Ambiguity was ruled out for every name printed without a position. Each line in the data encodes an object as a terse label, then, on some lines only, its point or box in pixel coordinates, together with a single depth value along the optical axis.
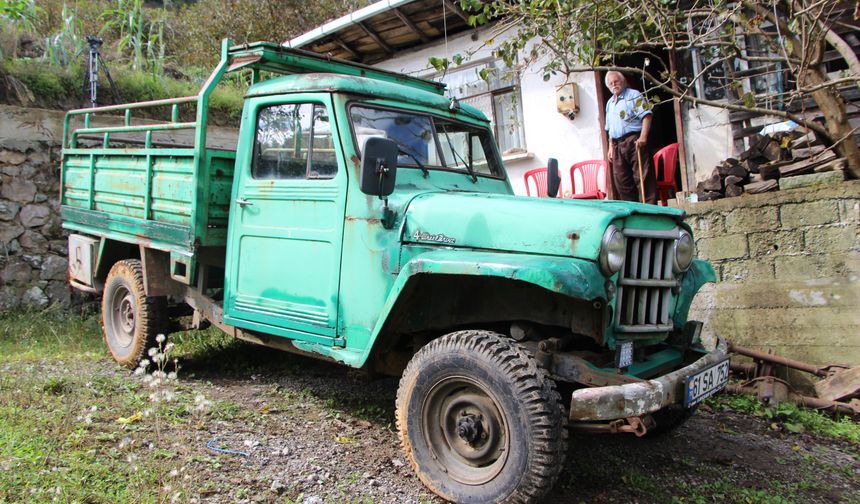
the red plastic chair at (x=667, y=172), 7.10
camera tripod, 7.81
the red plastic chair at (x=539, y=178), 8.02
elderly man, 6.48
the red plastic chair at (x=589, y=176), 7.66
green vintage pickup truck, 2.84
